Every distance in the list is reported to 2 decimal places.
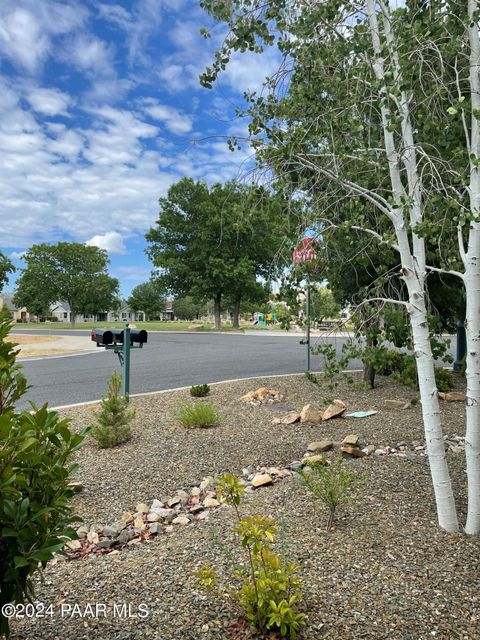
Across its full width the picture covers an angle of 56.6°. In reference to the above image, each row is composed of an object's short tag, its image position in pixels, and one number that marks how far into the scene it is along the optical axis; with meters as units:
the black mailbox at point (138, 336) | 7.23
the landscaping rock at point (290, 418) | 6.24
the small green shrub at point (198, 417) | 5.88
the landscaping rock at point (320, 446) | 5.01
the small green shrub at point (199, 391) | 7.74
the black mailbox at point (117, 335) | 7.27
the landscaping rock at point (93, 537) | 3.35
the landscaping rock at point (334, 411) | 6.39
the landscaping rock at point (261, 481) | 4.11
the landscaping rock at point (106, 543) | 3.25
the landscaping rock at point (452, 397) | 7.53
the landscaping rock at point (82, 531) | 3.43
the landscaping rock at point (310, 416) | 6.23
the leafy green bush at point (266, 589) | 1.93
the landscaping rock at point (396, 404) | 7.07
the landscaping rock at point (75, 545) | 3.25
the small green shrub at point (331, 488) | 3.04
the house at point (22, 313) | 72.24
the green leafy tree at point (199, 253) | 32.97
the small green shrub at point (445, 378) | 8.11
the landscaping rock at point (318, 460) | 4.12
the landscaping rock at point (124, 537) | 3.32
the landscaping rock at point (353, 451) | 4.77
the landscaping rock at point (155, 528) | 3.40
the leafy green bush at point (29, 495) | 1.42
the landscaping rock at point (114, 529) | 3.38
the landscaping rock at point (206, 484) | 4.20
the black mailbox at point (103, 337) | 7.16
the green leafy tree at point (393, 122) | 2.90
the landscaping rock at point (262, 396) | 7.54
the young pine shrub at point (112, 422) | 5.27
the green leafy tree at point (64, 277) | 53.12
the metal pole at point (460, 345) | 9.89
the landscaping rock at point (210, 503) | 3.82
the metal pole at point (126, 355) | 7.17
